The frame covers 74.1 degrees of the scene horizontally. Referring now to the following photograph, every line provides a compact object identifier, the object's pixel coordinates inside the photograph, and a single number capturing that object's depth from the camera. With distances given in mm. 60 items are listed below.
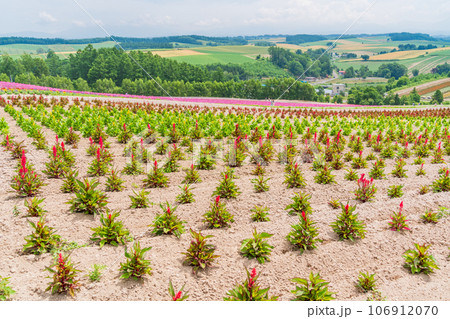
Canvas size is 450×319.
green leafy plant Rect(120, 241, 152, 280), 5031
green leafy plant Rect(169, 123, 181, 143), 13594
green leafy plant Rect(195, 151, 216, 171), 10492
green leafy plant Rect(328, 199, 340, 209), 7848
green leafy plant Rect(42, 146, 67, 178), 9055
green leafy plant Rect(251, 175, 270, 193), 8688
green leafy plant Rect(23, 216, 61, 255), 5598
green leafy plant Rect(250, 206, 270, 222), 7164
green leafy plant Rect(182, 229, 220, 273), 5414
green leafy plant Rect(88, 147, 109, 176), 9438
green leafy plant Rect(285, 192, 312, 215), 7398
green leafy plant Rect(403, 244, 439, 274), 5445
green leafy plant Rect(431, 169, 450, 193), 8984
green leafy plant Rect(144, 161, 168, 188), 8844
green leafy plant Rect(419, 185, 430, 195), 8922
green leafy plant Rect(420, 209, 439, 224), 7238
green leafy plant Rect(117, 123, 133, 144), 13344
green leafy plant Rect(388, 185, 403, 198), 8578
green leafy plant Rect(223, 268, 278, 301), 4379
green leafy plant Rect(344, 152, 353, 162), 11992
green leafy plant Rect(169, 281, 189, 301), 4207
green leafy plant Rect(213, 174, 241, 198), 8203
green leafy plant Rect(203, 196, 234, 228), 6824
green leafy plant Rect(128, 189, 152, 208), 7527
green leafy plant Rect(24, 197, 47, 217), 6719
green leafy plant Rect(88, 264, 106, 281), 5020
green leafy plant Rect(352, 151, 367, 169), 11227
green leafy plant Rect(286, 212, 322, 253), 6004
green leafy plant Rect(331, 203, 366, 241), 6410
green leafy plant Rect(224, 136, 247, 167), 10914
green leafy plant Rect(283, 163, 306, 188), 9055
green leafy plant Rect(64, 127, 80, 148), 12555
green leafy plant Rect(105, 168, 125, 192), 8492
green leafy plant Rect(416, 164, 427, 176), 10498
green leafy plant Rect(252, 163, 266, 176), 9969
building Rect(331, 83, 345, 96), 119250
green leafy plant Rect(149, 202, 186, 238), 6383
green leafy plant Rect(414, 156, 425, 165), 11859
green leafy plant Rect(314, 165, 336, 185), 9398
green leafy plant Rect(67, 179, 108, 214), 7043
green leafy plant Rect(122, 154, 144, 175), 9734
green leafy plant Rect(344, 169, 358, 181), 9734
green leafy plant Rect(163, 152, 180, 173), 10038
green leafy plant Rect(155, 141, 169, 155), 11859
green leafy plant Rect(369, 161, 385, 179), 10047
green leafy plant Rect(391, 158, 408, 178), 10188
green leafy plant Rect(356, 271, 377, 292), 4984
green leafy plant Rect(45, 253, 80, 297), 4625
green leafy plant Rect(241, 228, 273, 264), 5739
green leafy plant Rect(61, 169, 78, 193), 8227
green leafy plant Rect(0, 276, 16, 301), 4461
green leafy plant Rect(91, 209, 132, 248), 5969
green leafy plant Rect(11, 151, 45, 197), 7729
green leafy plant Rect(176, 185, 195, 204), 7936
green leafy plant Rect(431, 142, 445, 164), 12286
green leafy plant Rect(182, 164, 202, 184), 9266
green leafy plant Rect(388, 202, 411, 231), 6785
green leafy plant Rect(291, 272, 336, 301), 4484
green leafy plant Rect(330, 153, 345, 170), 10844
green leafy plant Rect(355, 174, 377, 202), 8273
